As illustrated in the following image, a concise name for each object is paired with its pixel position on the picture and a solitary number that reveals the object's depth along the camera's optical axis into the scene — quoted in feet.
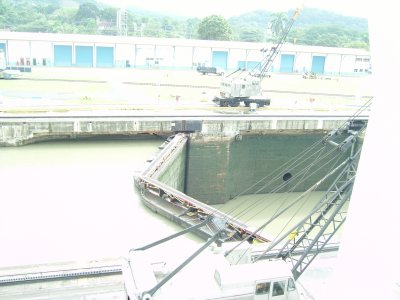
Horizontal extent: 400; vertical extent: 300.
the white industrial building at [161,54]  185.47
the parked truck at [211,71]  196.95
